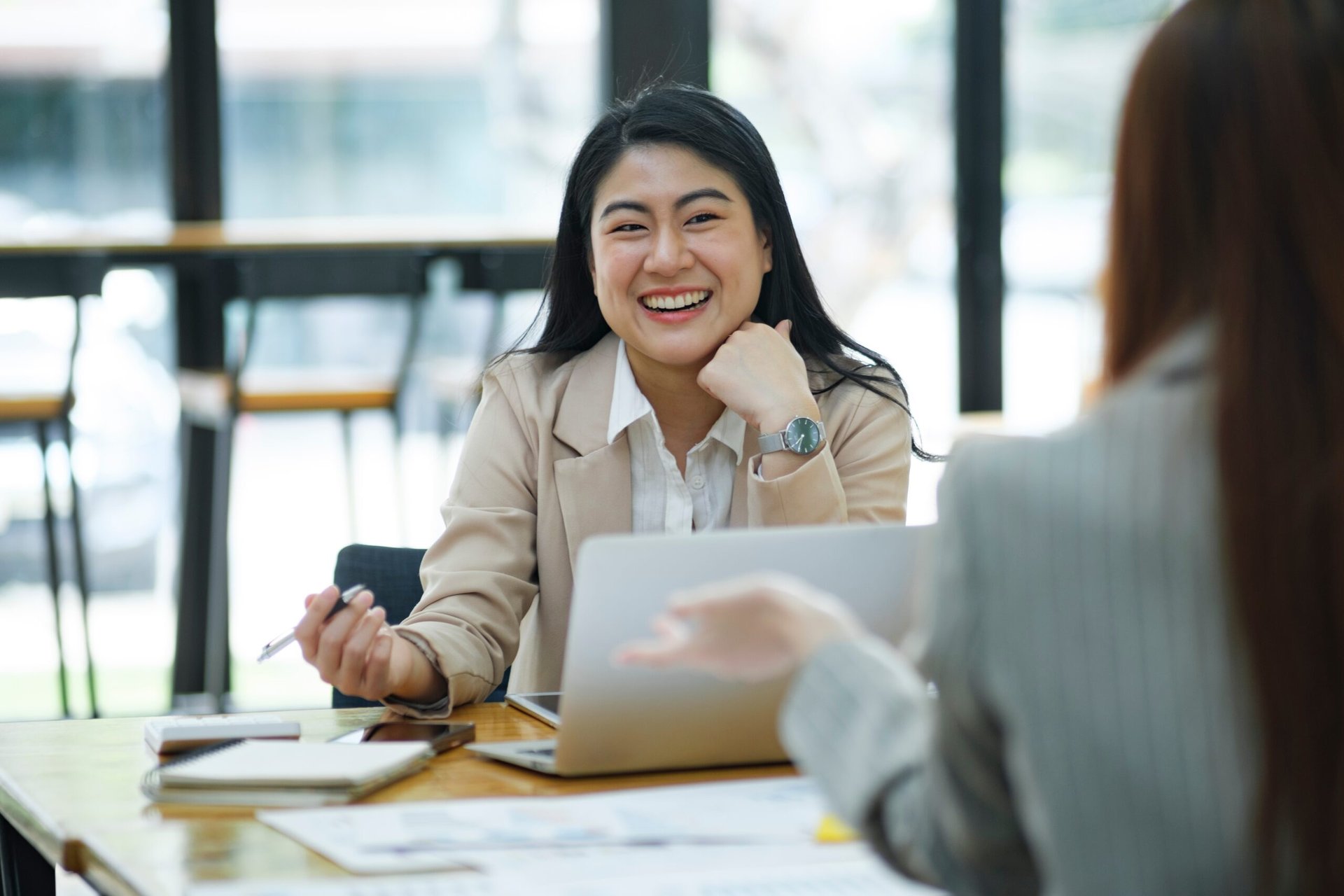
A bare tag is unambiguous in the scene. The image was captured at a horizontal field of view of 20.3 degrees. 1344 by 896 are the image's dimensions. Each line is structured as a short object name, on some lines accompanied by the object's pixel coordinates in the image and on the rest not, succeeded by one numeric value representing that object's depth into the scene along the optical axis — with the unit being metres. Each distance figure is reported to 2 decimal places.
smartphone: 2.73
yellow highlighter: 2.54
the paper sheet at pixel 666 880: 2.46
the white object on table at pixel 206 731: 2.74
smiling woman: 3.03
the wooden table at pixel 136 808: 2.52
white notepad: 2.62
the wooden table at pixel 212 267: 4.25
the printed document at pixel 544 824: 2.51
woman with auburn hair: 1.83
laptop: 2.58
